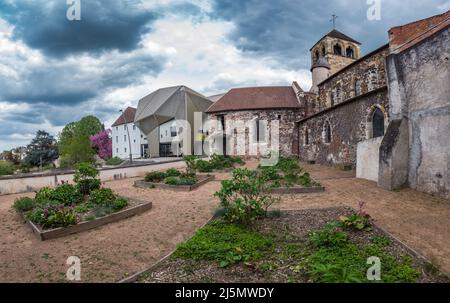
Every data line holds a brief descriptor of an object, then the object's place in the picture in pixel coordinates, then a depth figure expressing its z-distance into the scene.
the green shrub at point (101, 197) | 9.13
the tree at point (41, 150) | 43.09
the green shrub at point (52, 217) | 6.98
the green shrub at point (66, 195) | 9.51
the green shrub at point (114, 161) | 36.81
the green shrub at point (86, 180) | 10.87
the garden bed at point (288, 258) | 4.23
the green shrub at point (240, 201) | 6.58
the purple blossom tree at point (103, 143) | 55.66
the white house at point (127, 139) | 46.90
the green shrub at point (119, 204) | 8.68
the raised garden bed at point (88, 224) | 6.68
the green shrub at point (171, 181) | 13.61
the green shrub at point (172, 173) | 15.75
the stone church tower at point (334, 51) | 33.08
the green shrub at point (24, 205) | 9.20
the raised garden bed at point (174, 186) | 13.02
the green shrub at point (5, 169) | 23.43
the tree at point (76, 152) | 33.94
